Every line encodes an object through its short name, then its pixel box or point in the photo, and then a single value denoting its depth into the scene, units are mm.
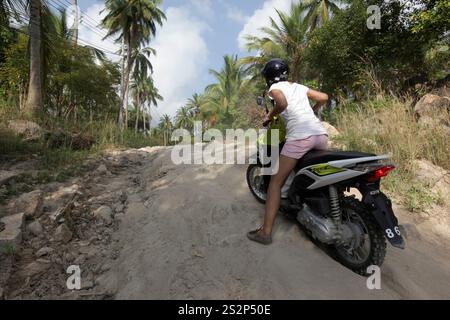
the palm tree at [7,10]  6832
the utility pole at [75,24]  22994
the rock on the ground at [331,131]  6012
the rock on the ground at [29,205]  3467
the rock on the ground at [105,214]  3551
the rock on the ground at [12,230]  2885
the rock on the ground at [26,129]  6309
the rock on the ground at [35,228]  3181
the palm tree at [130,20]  23219
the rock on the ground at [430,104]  5645
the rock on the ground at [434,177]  4094
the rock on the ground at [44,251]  2898
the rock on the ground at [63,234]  3148
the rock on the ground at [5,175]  4191
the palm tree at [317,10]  20688
